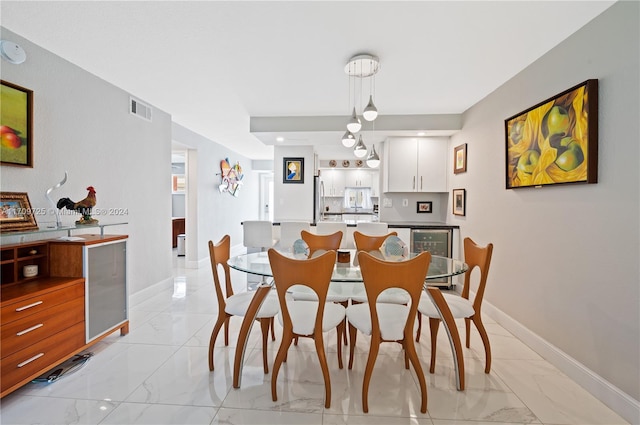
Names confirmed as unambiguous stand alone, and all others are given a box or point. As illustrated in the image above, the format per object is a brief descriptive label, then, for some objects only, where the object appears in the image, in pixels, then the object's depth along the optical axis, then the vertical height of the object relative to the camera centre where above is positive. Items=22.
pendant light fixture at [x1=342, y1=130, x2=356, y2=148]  2.99 +0.70
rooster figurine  2.50 +0.00
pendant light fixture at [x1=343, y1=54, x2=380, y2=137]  2.47 +1.26
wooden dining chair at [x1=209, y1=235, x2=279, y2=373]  2.13 -0.73
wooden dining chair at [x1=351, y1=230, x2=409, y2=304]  2.45 -0.42
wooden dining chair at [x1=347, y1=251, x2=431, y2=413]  1.66 -0.58
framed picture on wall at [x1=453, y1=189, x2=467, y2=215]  4.01 +0.12
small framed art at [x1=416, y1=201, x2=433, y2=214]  4.93 +0.03
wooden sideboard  1.82 -0.69
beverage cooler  4.27 -0.48
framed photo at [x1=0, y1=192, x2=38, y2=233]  2.03 -0.05
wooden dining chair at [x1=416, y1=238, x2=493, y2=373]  2.13 -0.74
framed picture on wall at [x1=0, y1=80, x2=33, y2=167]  2.12 +0.61
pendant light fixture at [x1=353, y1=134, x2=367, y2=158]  3.07 +0.62
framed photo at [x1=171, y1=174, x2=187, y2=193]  8.71 +0.72
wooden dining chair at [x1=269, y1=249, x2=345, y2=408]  1.71 -0.50
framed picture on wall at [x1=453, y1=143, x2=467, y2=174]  3.99 +0.71
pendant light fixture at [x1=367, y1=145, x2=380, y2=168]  3.33 +0.56
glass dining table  1.93 -0.55
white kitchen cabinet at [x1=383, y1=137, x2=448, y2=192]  4.60 +0.71
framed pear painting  1.95 +0.54
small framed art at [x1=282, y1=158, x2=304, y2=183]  5.50 +0.72
